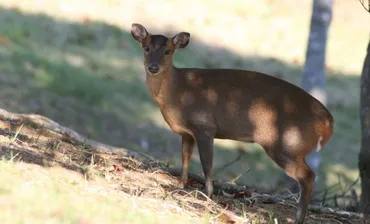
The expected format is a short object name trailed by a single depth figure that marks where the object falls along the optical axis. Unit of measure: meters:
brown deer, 14.09
